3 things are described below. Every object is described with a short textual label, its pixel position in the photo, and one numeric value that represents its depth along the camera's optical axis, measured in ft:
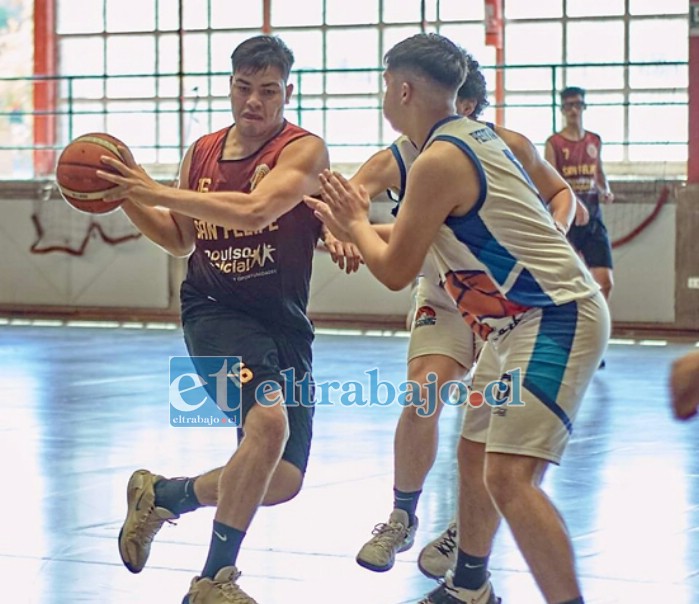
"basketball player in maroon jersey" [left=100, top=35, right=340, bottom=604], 26.11
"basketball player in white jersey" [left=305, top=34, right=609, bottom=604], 22.01
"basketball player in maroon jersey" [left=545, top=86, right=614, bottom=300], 70.20
